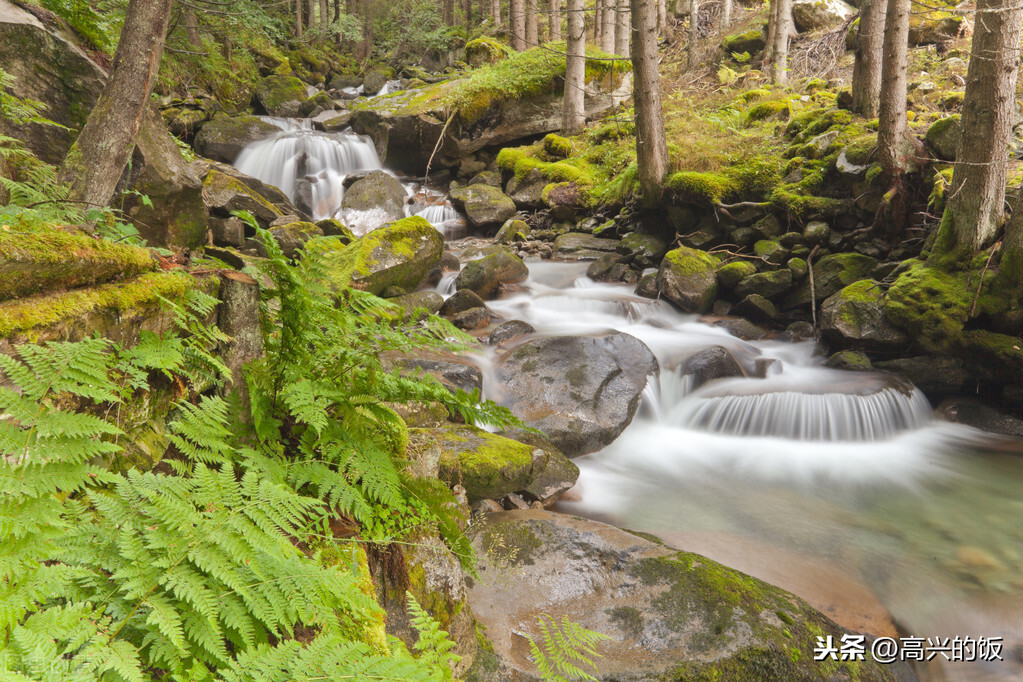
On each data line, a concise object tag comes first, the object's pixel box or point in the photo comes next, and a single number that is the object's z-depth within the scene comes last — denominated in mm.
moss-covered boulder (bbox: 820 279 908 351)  8102
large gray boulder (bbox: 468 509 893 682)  3107
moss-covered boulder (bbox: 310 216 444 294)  9109
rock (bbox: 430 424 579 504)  4367
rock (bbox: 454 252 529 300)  10570
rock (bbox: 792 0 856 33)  20000
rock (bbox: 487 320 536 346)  8523
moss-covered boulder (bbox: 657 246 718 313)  10086
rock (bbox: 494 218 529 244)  13820
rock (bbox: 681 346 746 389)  8188
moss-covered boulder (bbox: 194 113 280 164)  14523
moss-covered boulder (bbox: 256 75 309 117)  18953
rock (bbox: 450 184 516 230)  14552
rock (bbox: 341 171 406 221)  13695
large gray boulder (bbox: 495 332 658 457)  6707
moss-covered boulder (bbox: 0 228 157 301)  2127
